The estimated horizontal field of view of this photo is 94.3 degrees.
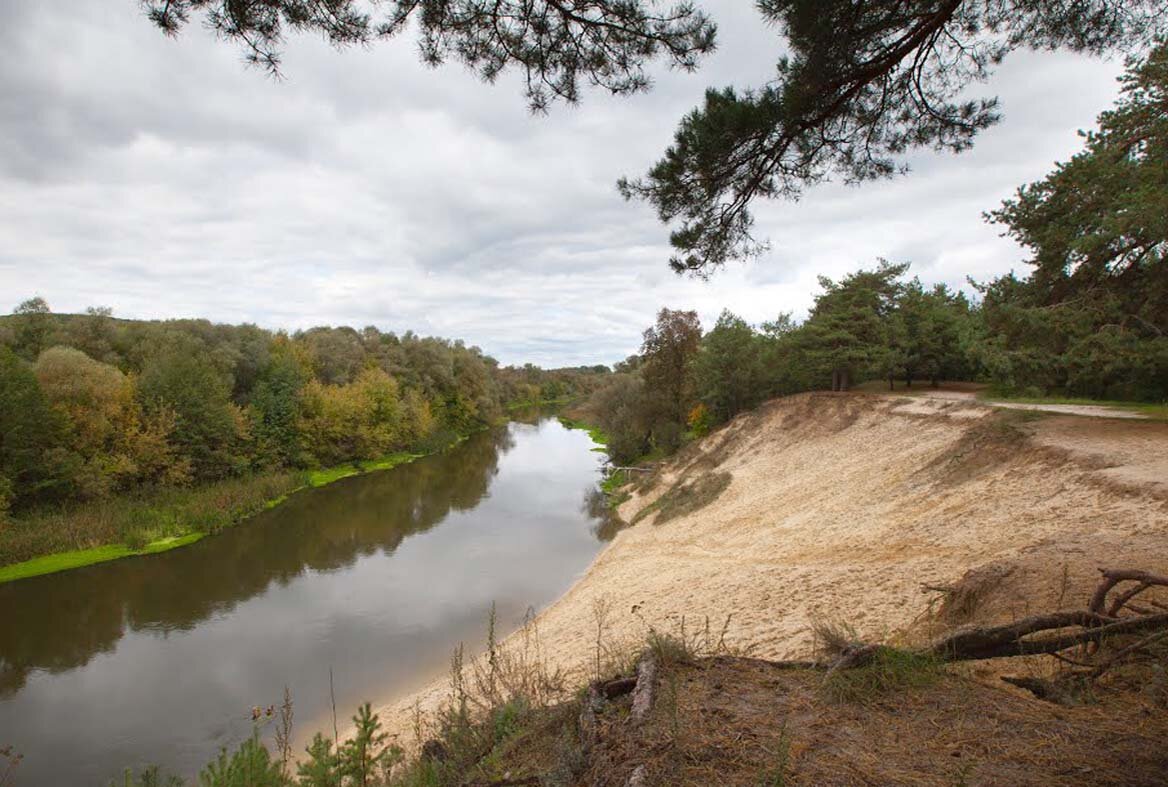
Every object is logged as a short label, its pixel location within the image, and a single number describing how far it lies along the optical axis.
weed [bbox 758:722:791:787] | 2.41
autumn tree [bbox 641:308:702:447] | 34.50
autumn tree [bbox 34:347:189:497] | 23.88
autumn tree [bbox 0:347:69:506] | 20.89
